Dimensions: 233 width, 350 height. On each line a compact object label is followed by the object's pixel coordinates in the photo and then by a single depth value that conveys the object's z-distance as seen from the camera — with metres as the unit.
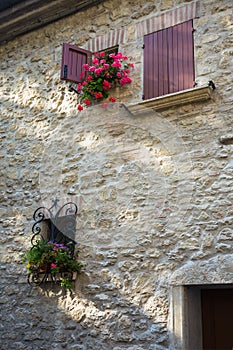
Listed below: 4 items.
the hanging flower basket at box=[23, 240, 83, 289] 5.36
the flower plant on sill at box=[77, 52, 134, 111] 5.73
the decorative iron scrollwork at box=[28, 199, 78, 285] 5.53
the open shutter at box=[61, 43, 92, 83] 5.91
